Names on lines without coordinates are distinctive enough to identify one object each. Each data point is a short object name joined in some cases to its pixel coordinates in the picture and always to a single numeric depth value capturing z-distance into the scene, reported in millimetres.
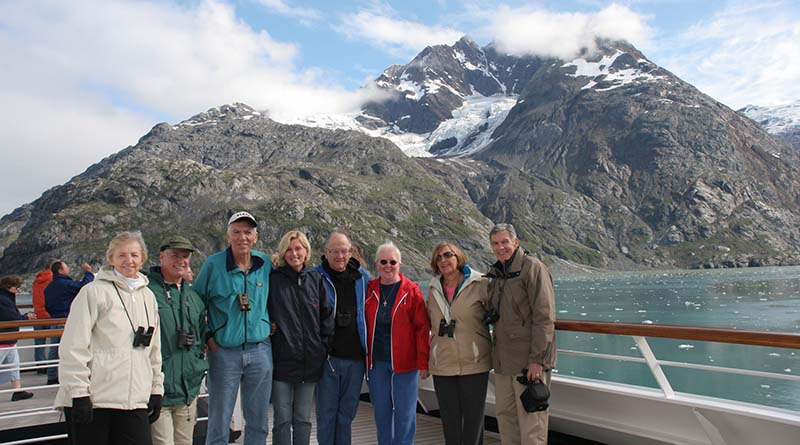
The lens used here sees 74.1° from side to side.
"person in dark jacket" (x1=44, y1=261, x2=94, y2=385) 9156
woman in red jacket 4488
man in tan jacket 4199
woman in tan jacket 4441
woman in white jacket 3232
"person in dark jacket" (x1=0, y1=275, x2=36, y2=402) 7887
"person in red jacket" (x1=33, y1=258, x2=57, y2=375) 10641
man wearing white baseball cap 4094
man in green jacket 3850
